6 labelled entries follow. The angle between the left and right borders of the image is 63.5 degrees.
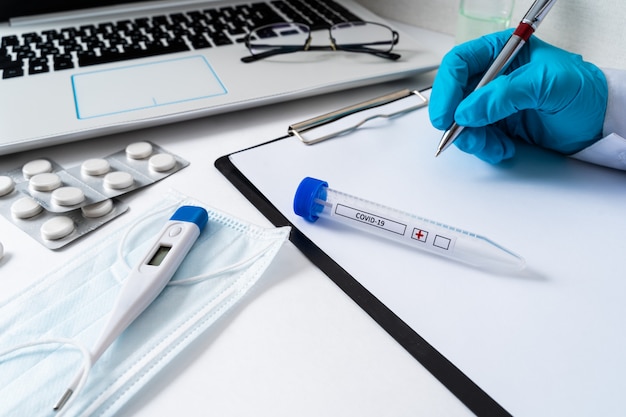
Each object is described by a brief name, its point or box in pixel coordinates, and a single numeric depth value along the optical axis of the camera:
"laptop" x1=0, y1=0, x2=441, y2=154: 0.56
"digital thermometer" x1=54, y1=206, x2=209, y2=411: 0.34
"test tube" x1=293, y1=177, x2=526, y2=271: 0.40
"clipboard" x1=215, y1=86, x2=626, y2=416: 0.33
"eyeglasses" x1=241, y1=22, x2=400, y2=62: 0.70
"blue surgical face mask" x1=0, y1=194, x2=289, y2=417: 0.32
